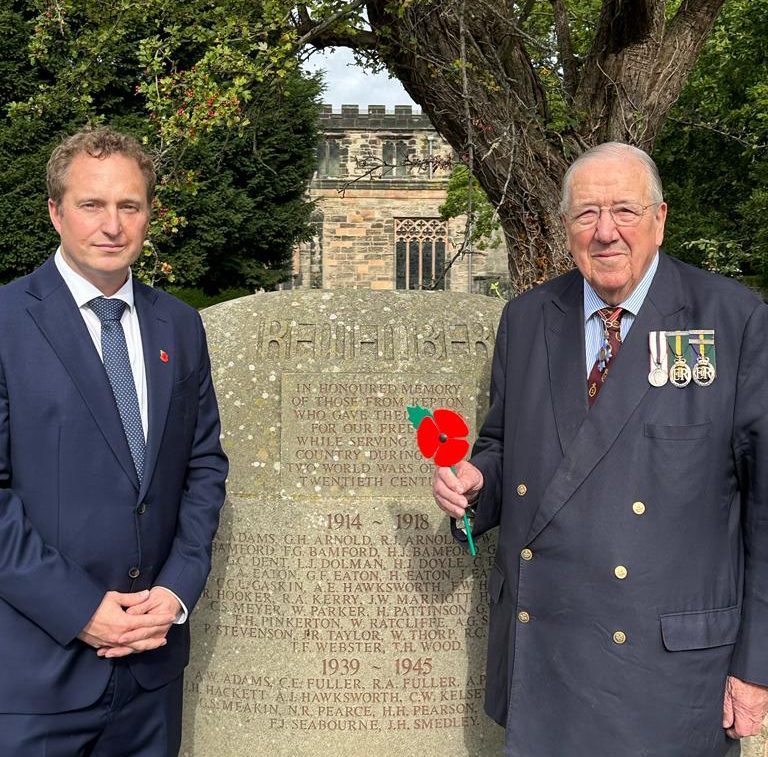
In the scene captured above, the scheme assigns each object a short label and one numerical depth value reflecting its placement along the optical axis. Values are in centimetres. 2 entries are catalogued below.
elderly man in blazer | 225
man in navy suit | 217
